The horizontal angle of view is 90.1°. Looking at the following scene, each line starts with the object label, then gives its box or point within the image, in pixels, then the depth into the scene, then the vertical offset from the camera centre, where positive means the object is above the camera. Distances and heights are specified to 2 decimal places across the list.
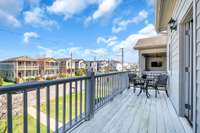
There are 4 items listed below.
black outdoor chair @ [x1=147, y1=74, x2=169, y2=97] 3.70 -0.61
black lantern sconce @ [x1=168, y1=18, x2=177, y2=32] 2.48 +1.07
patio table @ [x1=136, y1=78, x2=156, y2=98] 3.69 -0.65
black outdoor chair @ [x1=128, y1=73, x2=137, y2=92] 4.43 -0.47
